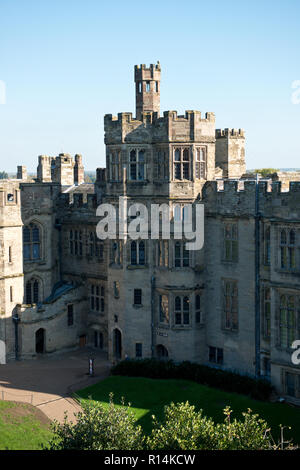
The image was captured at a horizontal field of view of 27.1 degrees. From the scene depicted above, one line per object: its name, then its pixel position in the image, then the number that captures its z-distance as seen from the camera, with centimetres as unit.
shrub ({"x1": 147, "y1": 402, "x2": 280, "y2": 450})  2208
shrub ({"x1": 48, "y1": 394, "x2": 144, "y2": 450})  2298
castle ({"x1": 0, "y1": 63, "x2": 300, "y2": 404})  3503
